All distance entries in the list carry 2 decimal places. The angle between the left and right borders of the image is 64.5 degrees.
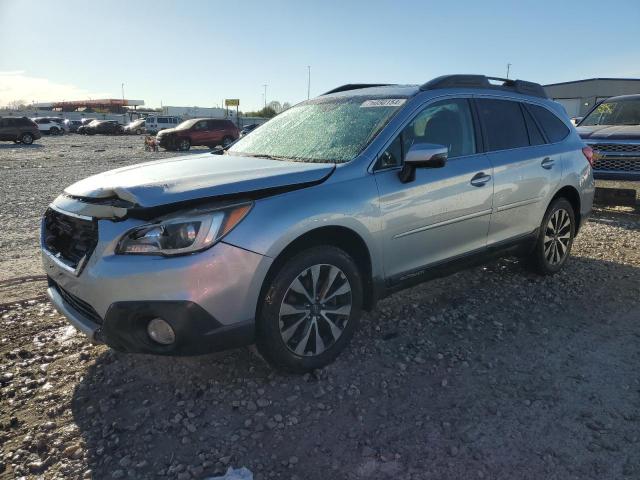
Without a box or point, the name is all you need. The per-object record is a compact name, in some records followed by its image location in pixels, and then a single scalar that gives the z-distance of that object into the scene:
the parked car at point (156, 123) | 46.83
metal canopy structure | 100.62
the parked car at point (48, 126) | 44.81
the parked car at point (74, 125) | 53.06
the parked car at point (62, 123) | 46.94
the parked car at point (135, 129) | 49.64
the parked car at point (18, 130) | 29.39
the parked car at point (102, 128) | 47.75
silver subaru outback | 2.62
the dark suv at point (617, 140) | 8.21
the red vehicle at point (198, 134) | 24.86
